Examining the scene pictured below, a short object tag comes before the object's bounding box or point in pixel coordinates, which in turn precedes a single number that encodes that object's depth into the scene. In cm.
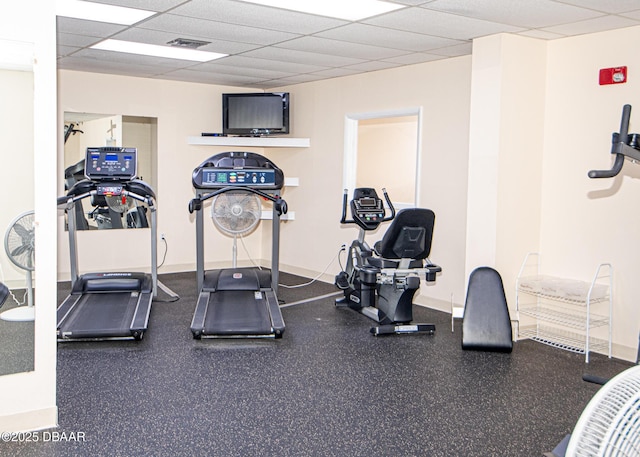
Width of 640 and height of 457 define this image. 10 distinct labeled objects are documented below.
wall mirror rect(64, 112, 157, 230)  792
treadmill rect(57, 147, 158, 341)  558
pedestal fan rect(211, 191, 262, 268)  648
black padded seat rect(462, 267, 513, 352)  517
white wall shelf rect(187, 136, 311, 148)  847
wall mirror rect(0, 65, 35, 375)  337
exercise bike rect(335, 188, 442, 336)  562
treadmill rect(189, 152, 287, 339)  593
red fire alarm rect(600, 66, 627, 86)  505
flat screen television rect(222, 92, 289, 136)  850
